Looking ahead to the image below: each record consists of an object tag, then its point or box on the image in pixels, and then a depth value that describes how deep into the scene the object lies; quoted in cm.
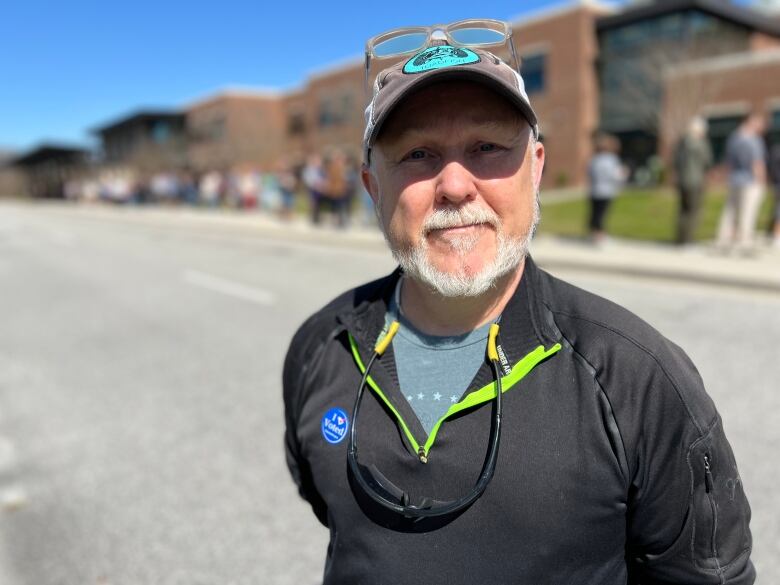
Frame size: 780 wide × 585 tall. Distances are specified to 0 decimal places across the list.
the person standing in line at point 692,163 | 998
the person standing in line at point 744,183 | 959
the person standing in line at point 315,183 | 1825
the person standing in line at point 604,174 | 1117
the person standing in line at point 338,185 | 1686
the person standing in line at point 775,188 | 1049
